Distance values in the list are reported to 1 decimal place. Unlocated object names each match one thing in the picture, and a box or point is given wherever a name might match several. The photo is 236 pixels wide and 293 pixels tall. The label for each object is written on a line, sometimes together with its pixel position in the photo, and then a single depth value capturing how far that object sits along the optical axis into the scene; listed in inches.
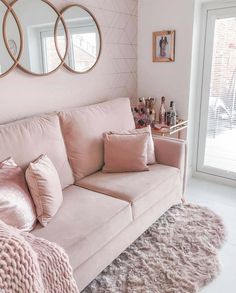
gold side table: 103.7
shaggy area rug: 63.9
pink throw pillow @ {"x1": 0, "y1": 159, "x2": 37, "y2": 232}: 52.8
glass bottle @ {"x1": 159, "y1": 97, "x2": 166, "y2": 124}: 112.3
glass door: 102.3
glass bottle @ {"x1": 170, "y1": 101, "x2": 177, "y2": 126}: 108.2
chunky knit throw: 30.4
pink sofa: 58.7
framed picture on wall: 108.1
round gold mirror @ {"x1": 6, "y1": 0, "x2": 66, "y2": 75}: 75.3
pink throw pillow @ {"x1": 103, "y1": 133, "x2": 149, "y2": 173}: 84.4
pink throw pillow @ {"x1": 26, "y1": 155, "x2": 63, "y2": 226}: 60.2
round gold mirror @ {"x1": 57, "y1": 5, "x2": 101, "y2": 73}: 88.3
